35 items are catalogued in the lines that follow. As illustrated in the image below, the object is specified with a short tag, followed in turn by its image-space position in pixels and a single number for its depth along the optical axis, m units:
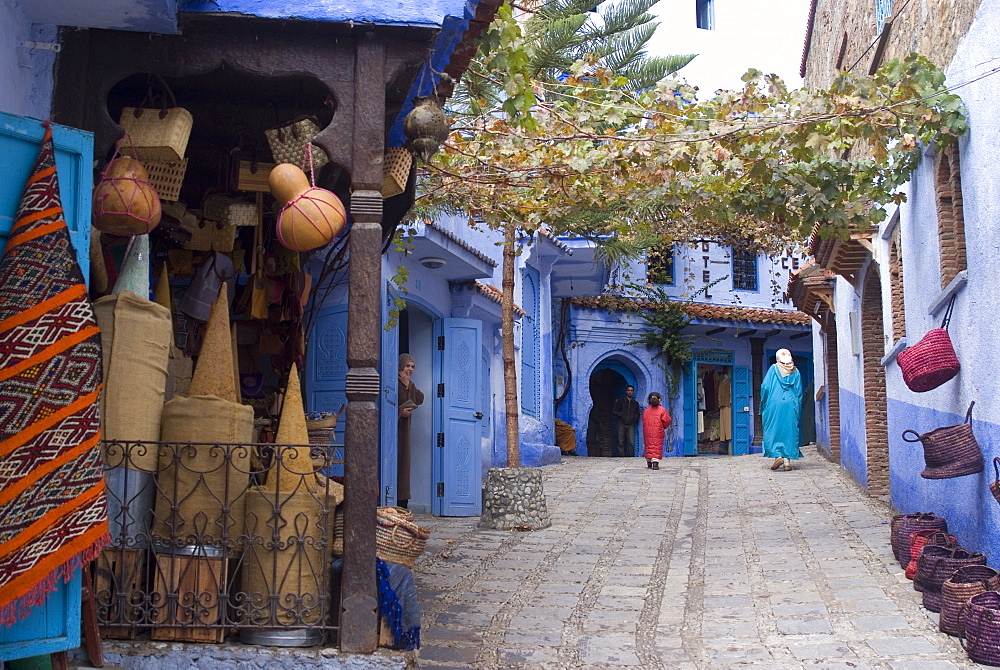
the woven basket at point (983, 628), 4.80
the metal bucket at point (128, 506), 4.50
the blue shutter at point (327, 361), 8.85
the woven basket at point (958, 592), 5.24
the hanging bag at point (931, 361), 6.70
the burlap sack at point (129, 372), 4.56
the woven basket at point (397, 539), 4.73
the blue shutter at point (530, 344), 16.61
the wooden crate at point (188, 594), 4.40
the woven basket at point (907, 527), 7.03
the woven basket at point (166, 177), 5.12
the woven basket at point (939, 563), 5.94
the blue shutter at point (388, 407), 9.17
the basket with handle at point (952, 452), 6.17
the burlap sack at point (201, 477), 4.56
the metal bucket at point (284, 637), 4.41
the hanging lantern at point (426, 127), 4.86
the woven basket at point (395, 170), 5.54
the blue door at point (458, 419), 10.36
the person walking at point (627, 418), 22.25
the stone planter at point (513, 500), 9.38
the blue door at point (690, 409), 22.89
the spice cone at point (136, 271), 4.77
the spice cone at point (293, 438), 4.70
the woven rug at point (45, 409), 3.48
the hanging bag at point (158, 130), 4.76
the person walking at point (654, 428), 15.87
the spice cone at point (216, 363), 4.88
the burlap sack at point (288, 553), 4.47
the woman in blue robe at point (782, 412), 14.20
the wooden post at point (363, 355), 4.33
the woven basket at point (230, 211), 6.01
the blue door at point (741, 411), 23.89
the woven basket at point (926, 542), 6.50
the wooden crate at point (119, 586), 4.40
